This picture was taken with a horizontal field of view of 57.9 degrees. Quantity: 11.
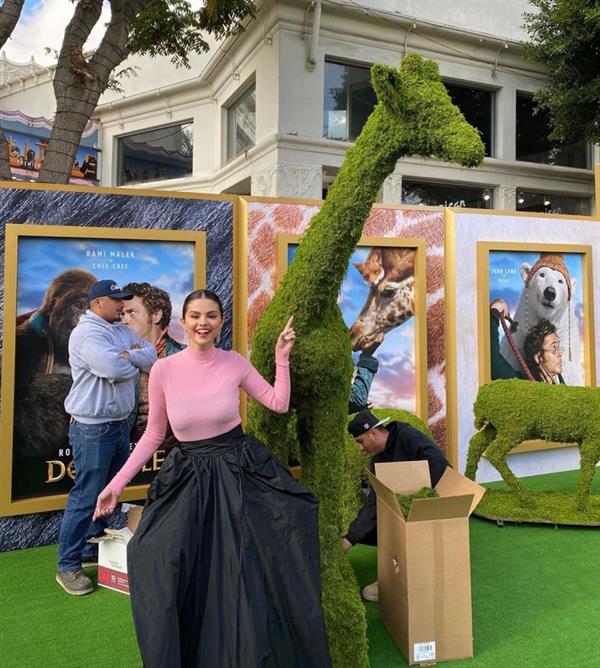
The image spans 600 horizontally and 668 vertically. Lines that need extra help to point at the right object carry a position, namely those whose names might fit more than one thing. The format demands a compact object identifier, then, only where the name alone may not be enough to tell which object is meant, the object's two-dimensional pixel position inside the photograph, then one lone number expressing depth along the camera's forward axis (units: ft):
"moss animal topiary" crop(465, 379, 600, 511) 12.42
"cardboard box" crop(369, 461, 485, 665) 7.30
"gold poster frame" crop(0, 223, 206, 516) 11.21
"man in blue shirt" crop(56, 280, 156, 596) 9.82
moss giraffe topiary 6.74
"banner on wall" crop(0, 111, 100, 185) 36.83
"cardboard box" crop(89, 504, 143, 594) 9.70
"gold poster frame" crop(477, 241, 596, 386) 15.34
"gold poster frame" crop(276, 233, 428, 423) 14.56
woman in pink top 5.24
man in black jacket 8.85
